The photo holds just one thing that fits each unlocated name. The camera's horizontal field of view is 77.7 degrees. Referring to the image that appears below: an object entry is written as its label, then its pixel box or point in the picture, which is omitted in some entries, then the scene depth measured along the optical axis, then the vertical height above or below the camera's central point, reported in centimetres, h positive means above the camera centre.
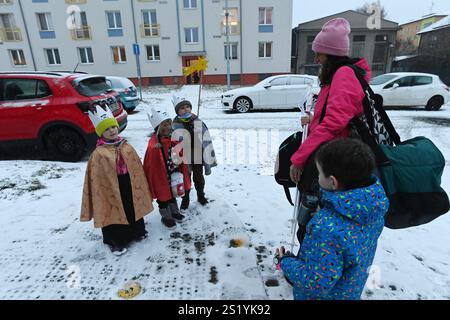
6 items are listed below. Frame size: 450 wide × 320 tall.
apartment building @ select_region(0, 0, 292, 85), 2334 +281
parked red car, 538 -71
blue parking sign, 1457 +109
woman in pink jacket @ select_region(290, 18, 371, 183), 176 -16
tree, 5450 +1075
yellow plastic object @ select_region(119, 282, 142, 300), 230 -176
